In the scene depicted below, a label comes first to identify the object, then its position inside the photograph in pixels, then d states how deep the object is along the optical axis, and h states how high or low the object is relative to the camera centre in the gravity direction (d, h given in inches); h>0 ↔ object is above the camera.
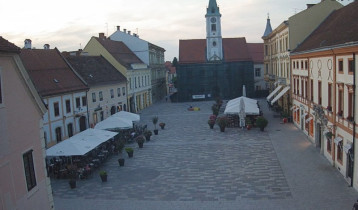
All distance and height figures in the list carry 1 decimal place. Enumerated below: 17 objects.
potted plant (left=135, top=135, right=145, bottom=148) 1085.9 -200.3
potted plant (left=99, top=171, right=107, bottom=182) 780.0 -214.9
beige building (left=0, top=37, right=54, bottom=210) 390.9 -72.2
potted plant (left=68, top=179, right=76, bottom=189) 751.1 -219.3
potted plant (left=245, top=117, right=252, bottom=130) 1307.8 -196.9
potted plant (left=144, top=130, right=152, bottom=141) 1187.8 -200.9
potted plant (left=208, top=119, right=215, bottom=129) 1355.8 -194.2
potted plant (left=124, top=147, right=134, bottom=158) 978.7 -208.8
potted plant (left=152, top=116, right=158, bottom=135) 1296.8 -202.3
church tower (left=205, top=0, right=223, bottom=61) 2427.4 +253.2
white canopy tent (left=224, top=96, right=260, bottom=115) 1321.4 -144.9
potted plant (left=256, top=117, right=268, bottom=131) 1259.2 -188.3
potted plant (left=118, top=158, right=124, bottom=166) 892.0 -213.5
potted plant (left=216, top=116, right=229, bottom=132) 1283.2 -187.4
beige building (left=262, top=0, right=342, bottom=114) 1354.6 +118.3
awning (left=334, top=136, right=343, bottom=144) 747.8 -153.7
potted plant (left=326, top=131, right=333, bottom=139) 800.7 -152.2
